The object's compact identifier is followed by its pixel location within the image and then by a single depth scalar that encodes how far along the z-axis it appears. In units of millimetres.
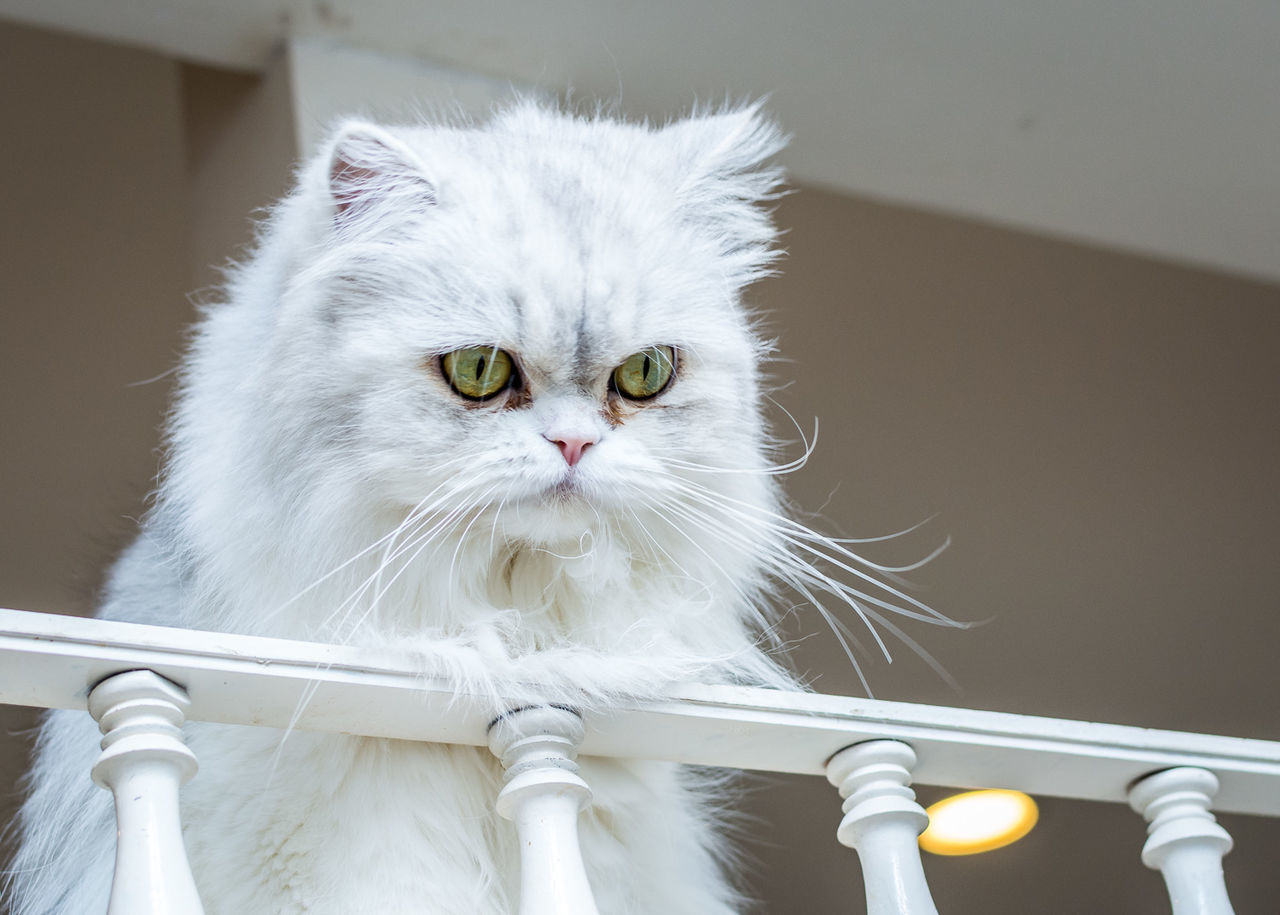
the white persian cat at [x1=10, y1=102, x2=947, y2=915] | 767
